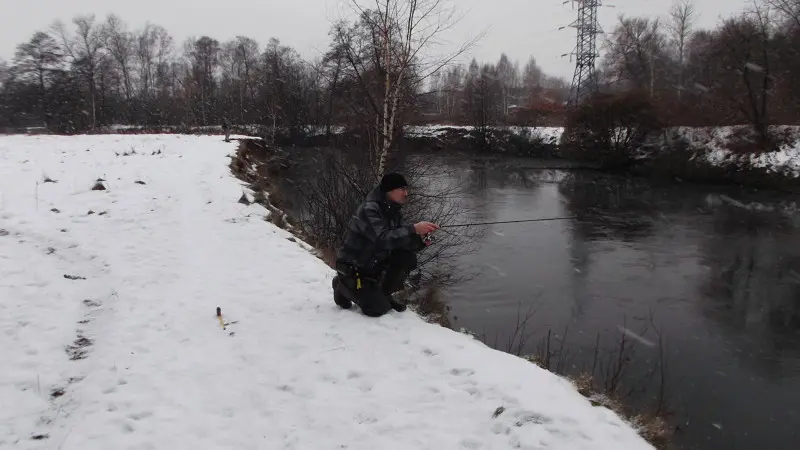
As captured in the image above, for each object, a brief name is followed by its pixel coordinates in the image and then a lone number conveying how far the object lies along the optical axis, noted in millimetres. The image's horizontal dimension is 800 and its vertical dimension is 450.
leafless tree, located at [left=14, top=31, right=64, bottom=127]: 41281
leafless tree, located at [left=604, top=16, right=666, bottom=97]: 44219
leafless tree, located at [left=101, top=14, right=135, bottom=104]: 59478
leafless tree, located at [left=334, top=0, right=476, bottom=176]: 10070
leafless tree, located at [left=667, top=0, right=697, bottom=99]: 48388
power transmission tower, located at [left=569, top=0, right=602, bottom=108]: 39719
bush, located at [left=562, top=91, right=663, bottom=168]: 28938
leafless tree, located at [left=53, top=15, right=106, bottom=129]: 43875
